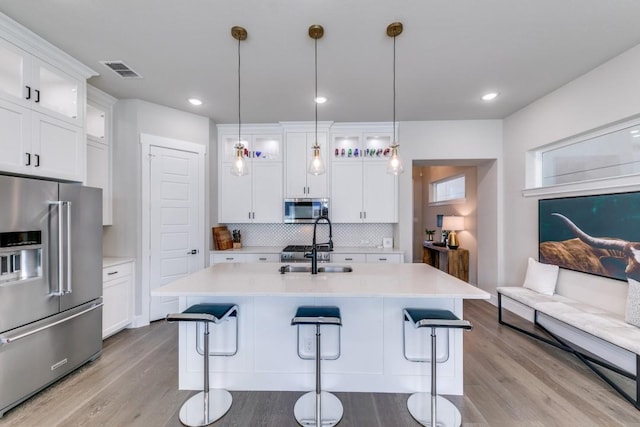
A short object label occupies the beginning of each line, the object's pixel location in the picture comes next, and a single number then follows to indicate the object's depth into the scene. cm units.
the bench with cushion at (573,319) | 216
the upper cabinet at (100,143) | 329
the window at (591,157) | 262
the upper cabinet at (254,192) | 450
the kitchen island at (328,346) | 218
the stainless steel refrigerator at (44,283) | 196
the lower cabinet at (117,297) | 304
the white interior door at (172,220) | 362
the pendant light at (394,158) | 222
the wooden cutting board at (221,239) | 427
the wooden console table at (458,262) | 530
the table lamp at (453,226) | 545
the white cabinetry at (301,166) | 443
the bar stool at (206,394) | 185
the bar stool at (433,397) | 175
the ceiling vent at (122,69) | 272
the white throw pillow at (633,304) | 230
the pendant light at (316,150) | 221
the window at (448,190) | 601
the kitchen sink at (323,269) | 259
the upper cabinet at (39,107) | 217
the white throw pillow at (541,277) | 326
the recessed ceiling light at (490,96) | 339
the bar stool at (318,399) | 184
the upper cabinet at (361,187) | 441
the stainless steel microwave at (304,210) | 435
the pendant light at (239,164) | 249
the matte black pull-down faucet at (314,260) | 240
